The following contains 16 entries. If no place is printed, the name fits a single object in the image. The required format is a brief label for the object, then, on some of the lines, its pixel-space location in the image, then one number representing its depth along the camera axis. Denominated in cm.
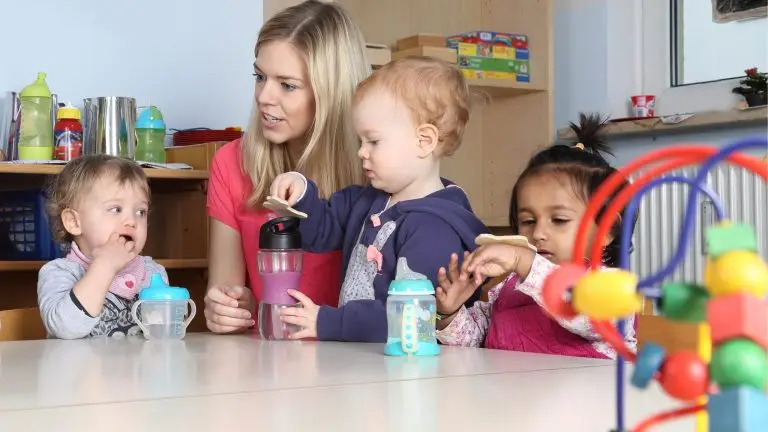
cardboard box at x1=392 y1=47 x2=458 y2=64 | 389
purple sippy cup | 147
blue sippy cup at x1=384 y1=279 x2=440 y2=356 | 118
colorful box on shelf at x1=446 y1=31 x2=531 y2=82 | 408
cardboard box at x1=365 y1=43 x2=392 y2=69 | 367
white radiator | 338
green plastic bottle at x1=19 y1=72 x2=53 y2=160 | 299
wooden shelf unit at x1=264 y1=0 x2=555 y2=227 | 410
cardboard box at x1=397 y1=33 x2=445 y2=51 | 394
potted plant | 334
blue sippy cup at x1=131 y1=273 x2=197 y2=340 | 157
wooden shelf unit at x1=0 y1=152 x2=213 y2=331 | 316
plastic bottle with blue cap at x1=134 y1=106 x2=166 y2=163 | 317
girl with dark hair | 146
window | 356
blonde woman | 190
